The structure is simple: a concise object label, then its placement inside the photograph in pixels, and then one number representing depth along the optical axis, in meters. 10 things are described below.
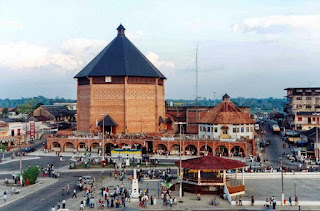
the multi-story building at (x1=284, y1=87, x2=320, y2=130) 105.57
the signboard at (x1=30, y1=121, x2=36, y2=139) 86.14
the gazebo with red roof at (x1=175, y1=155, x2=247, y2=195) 40.31
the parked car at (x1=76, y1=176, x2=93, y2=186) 46.25
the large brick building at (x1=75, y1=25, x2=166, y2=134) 80.38
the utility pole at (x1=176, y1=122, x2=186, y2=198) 39.40
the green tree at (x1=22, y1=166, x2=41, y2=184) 46.16
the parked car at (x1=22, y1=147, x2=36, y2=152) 76.16
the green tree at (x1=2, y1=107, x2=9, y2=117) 155.00
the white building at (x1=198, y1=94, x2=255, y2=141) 71.81
